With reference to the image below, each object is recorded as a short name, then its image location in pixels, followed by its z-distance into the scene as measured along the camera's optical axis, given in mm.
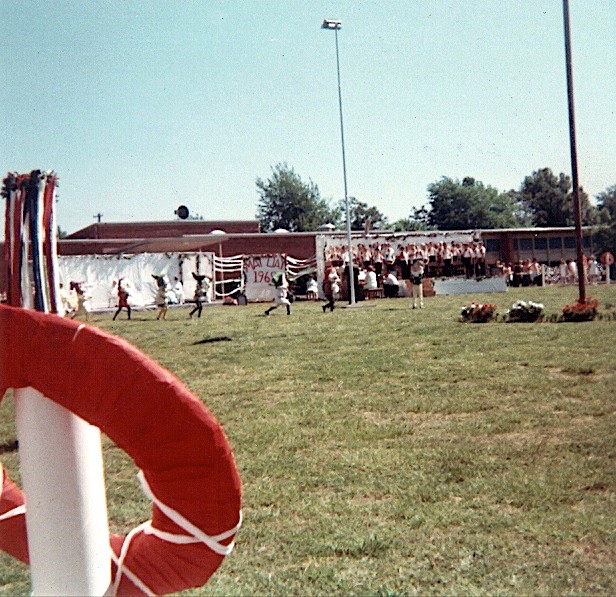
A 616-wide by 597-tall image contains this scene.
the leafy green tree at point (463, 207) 62875
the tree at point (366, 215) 71475
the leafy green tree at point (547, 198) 52875
